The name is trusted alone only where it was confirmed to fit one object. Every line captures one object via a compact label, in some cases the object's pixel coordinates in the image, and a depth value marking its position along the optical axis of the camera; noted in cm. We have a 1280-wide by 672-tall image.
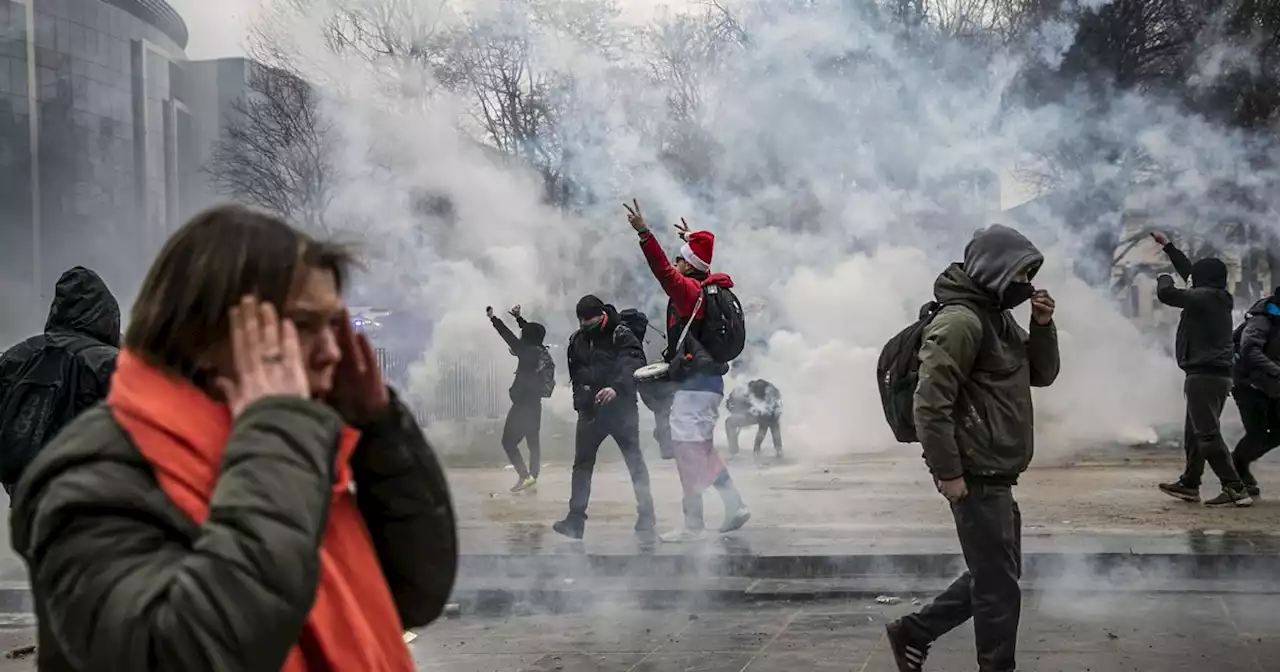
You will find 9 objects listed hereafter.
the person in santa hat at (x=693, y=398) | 792
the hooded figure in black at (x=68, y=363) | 472
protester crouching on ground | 1371
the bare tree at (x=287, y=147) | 1284
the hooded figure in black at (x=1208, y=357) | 855
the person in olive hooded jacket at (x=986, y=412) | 425
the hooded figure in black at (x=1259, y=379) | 862
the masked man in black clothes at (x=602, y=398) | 828
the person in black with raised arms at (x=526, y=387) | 1111
